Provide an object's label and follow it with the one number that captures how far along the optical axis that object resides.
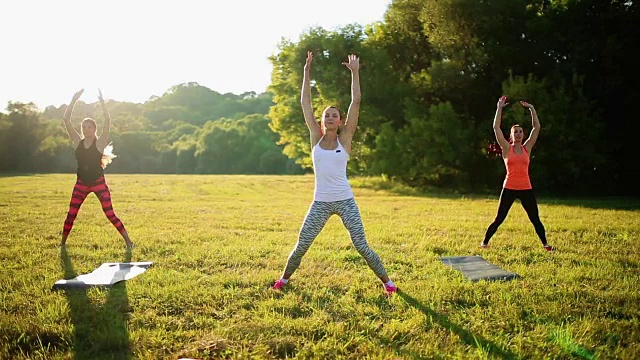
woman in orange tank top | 7.81
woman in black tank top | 7.52
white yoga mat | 5.20
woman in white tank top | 4.94
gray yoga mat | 5.72
